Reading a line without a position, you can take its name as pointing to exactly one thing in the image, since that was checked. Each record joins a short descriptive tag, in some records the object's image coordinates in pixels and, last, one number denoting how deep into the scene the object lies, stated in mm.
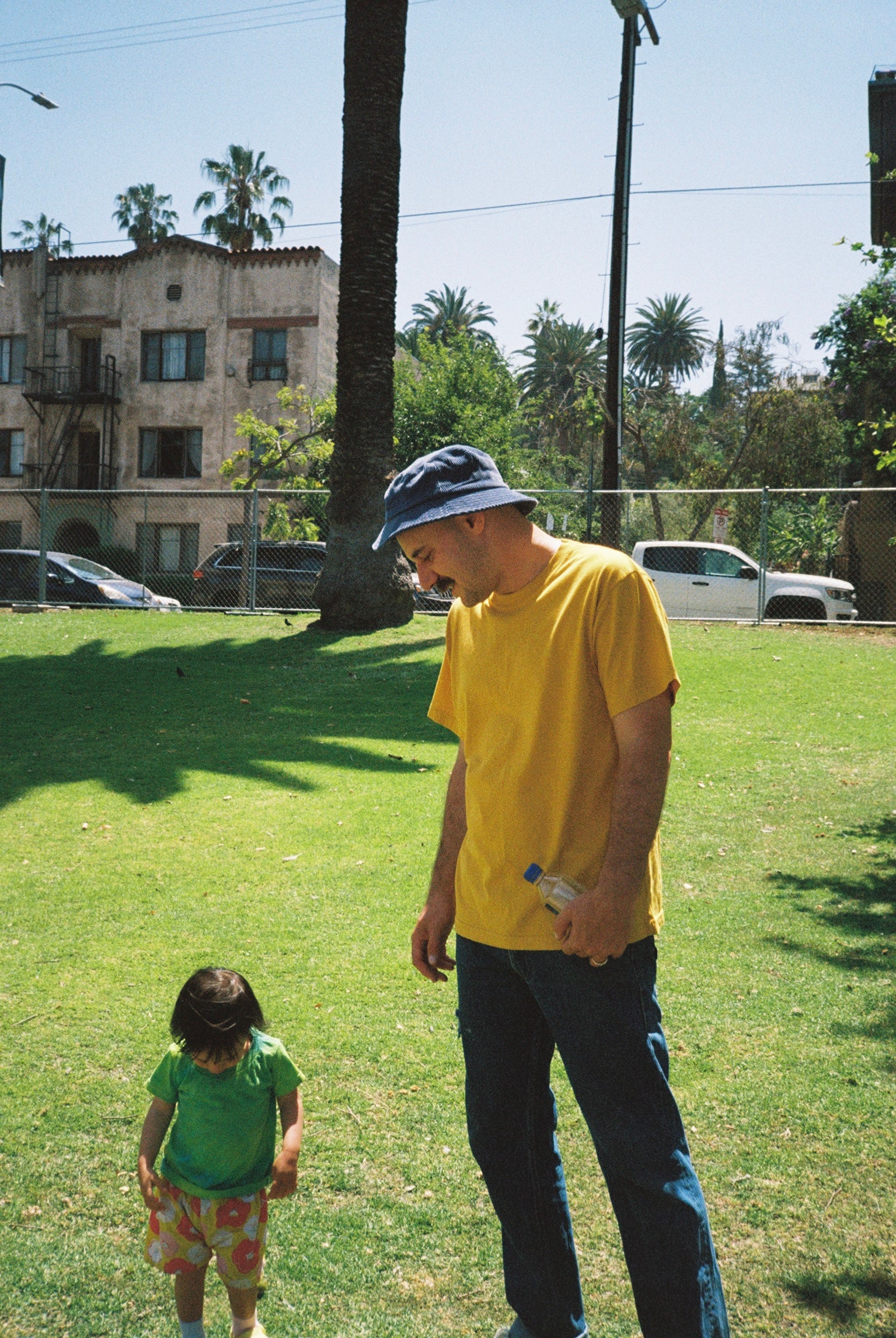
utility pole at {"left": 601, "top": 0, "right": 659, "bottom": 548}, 18266
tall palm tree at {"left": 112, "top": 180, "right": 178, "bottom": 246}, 47156
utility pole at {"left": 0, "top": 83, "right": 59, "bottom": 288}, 17844
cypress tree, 41562
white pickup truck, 17016
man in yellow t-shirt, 2010
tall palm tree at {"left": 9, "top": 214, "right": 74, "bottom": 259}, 36719
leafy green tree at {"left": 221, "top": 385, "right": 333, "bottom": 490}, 26703
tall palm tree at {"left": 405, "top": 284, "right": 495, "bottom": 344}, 63250
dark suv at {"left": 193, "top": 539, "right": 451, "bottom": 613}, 17281
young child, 2438
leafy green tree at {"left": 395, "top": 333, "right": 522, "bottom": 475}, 28031
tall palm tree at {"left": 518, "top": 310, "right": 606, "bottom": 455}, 63812
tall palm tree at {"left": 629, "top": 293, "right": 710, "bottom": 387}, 64625
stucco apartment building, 30594
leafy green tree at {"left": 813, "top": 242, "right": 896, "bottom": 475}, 22109
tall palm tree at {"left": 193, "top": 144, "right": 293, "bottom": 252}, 40438
